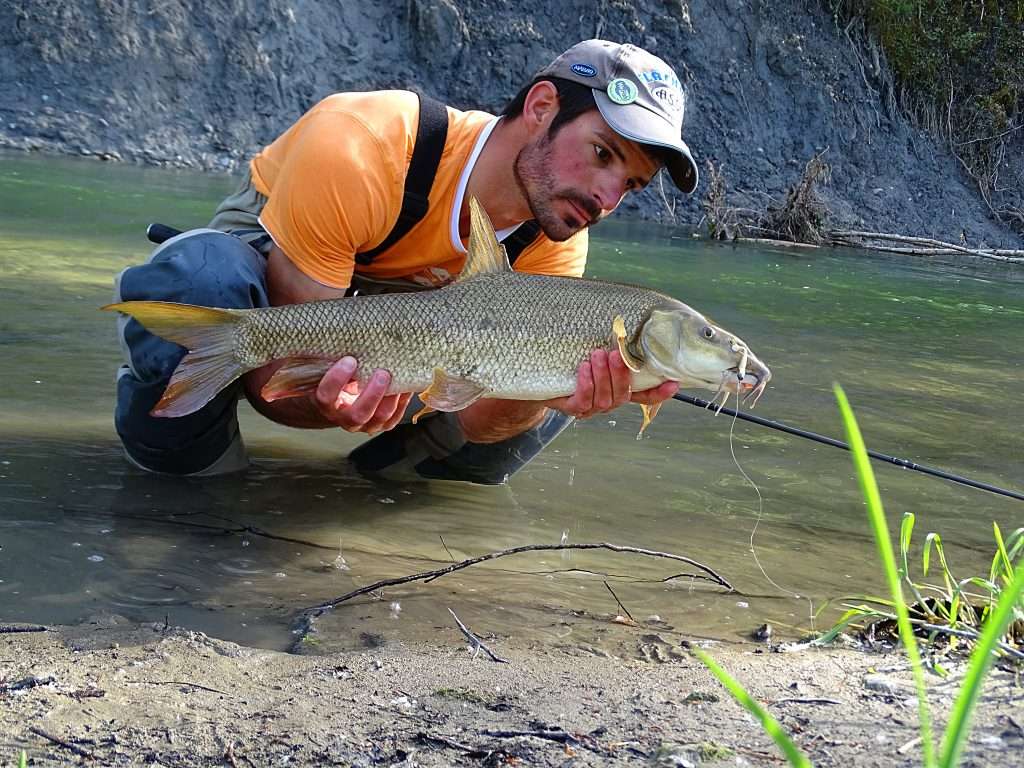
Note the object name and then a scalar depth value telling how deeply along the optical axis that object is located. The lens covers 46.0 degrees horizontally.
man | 3.87
